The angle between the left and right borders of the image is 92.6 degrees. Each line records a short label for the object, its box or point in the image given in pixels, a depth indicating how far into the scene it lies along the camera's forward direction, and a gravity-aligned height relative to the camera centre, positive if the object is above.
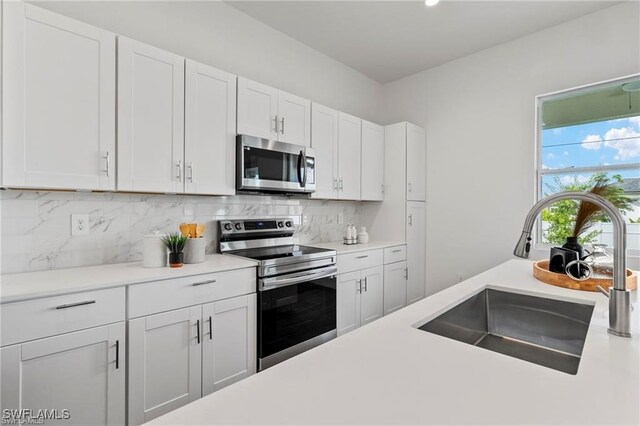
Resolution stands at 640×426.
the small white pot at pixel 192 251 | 2.01 -0.26
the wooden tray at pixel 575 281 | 1.39 -0.32
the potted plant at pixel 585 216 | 1.66 -0.01
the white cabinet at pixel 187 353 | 1.59 -0.82
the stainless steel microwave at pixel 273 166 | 2.34 +0.38
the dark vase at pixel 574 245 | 1.63 -0.17
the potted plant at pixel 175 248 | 1.87 -0.23
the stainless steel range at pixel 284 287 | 2.11 -0.57
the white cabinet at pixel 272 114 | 2.39 +0.83
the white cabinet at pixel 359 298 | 2.76 -0.82
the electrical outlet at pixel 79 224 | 1.87 -0.08
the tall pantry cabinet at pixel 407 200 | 3.53 +0.15
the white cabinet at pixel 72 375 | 1.28 -0.75
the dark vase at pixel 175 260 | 1.87 -0.30
